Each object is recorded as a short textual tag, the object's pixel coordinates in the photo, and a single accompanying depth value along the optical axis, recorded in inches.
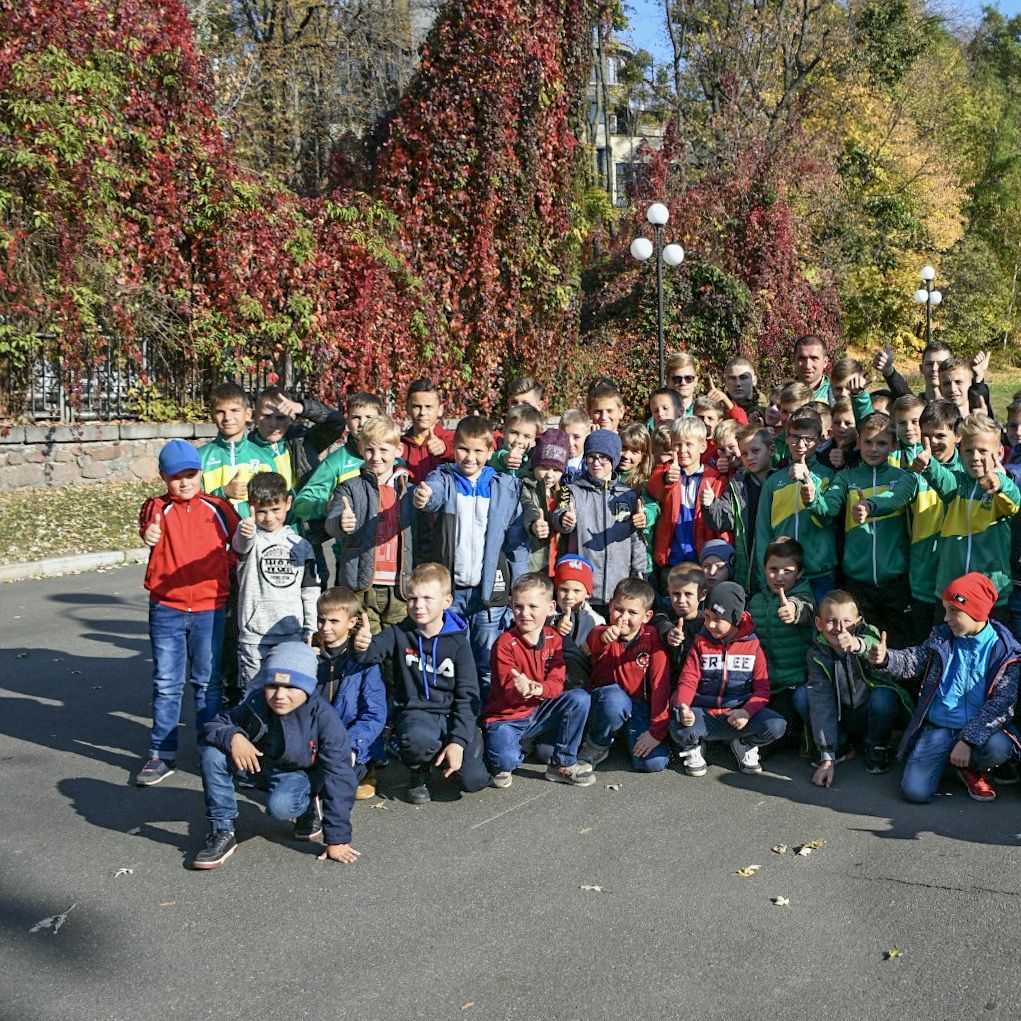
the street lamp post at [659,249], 724.7
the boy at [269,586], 239.1
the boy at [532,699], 233.0
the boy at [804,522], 260.4
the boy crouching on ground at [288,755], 195.3
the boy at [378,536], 249.8
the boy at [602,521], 264.2
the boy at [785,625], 247.8
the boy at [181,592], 238.4
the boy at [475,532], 255.3
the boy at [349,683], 222.4
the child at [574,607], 252.4
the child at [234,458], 259.3
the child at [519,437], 268.5
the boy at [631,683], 238.8
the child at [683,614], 249.1
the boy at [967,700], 217.3
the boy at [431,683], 223.5
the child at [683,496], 273.1
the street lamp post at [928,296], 1224.8
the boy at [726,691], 236.7
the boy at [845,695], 231.8
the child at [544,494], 261.9
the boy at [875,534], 255.0
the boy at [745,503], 270.5
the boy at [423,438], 280.7
